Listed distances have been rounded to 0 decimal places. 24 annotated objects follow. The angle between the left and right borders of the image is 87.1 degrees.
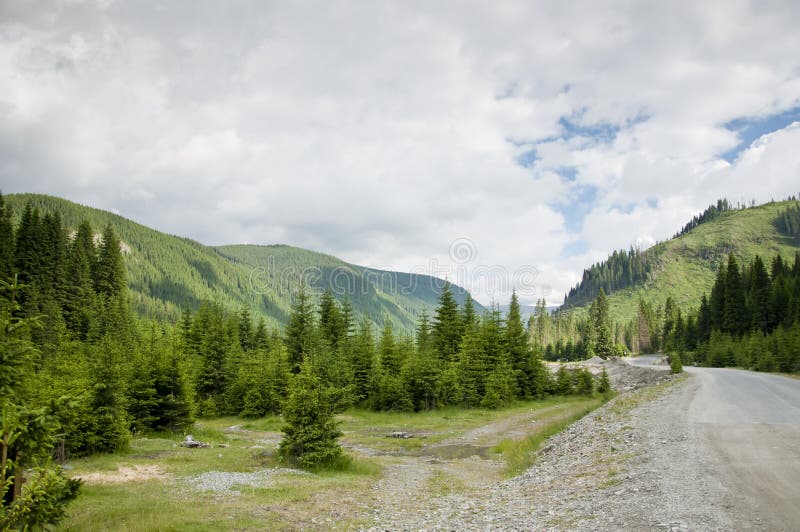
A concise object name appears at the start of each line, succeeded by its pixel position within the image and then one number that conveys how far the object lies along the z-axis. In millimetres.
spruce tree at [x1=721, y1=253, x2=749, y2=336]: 80438
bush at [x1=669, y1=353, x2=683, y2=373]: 53650
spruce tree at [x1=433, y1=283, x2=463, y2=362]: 51406
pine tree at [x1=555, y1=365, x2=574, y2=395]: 51219
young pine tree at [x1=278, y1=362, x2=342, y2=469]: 19484
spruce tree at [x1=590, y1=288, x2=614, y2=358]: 109656
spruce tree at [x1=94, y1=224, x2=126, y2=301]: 78312
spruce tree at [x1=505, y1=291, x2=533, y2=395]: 49000
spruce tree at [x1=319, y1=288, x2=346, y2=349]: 55375
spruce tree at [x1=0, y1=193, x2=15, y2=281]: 60875
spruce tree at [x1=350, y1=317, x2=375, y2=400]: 46000
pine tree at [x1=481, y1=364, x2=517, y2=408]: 43094
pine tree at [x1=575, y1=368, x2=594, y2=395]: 50719
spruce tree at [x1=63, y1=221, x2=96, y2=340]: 65000
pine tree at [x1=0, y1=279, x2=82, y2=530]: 6773
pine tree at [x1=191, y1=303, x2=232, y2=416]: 42388
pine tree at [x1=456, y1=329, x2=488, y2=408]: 44031
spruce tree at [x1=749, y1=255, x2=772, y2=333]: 75250
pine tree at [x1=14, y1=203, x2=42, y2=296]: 65250
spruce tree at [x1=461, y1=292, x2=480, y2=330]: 54816
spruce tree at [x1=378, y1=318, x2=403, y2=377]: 47406
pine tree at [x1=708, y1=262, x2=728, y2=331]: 87438
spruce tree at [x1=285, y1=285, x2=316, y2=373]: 46375
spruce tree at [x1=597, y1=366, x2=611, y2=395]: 51094
